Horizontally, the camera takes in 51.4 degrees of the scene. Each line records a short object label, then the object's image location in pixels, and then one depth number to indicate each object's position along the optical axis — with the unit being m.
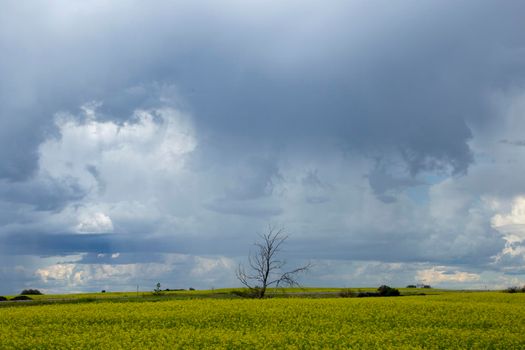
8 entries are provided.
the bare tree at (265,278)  66.50
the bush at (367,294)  69.69
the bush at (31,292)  107.46
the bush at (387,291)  74.89
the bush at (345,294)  69.12
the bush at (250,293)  67.38
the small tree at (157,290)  80.65
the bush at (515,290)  78.15
